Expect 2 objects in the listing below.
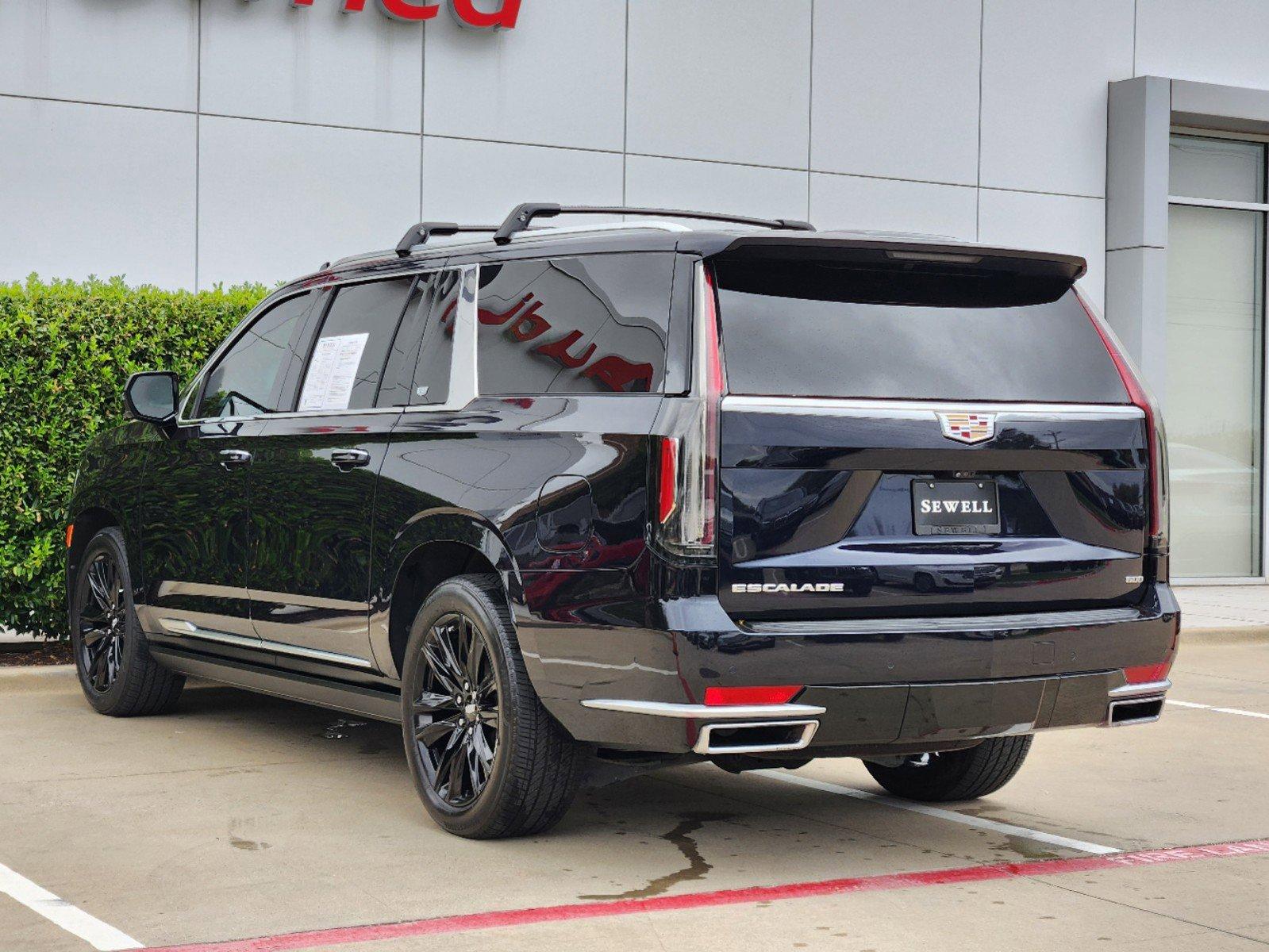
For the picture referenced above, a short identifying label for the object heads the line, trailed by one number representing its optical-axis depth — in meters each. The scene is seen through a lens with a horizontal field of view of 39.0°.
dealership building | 12.33
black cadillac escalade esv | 5.12
